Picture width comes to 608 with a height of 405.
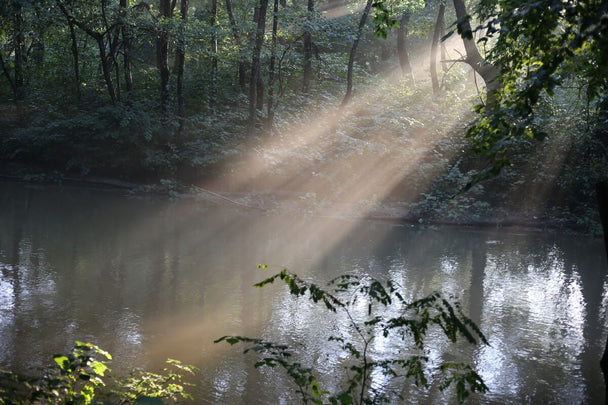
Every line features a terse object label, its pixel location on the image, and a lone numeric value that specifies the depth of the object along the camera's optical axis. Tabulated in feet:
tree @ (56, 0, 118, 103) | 57.36
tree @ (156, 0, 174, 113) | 54.80
